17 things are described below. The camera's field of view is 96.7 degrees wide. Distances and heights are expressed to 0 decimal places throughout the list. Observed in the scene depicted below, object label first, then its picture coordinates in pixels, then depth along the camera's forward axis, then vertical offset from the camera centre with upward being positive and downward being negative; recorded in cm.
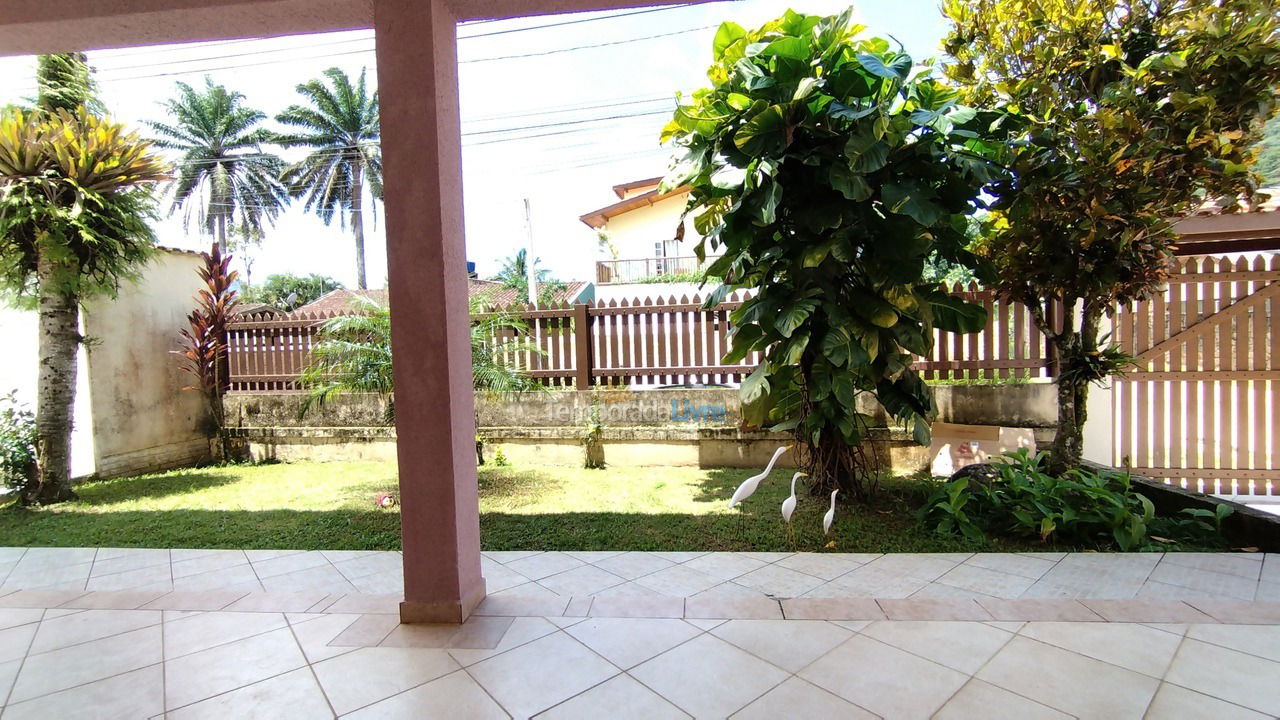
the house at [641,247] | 1838 +340
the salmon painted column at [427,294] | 230 +23
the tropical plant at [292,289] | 3350 +399
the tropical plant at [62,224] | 480 +118
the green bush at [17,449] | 496 -77
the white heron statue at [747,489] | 313 -83
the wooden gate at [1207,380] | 415 -41
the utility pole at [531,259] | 1765 +277
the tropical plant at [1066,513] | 318 -107
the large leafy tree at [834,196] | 333 +86
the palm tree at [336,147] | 2592 +941
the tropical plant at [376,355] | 489 -4
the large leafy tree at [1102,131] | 311 +113
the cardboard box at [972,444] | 462 -92
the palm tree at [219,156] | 2630 +937
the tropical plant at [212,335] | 659 +24
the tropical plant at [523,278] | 2173 +325
